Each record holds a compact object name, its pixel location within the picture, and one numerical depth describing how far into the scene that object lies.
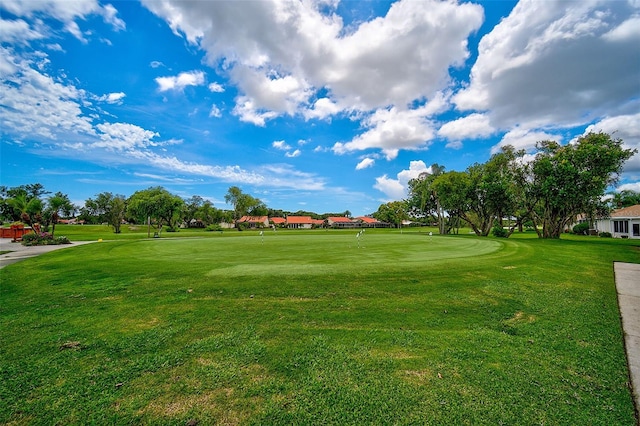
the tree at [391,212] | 78.68
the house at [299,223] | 106.38
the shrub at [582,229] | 41.13
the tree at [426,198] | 45.53
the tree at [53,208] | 26.36
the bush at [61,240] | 22.10
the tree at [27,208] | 23.83
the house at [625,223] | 32.72
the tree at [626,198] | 51.94
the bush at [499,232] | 33.00
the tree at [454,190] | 35.25
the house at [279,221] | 103.81
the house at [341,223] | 107.81
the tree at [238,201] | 77.94
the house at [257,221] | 94.45
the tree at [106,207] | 60.92
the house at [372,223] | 110.31
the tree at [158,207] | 48.50
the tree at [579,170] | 20.84
